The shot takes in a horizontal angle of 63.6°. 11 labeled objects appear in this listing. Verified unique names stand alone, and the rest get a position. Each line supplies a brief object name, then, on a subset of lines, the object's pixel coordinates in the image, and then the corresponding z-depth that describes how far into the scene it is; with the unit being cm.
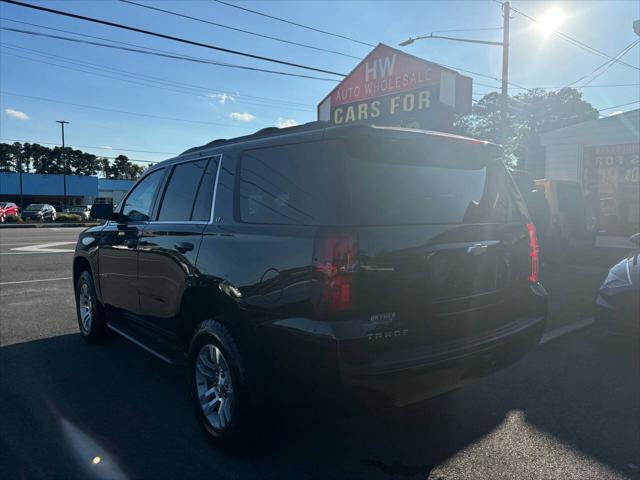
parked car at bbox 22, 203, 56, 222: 4147
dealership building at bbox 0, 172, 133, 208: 6200
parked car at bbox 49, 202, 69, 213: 5430
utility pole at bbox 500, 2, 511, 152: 1886
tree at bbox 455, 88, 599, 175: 5200
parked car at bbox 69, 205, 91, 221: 4614
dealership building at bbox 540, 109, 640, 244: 1881
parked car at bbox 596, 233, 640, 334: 505
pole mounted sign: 1098
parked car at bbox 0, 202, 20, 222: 3884
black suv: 264
